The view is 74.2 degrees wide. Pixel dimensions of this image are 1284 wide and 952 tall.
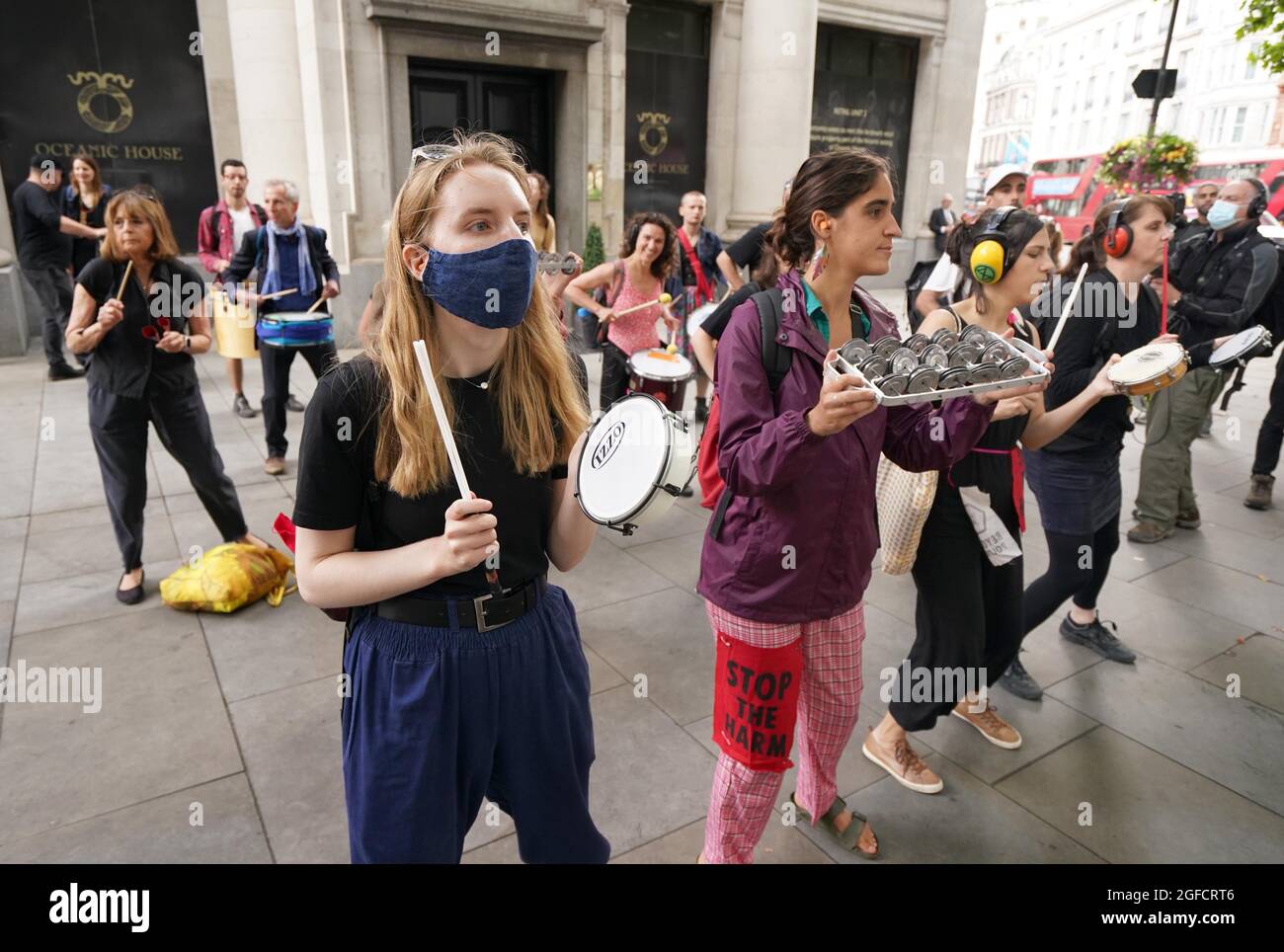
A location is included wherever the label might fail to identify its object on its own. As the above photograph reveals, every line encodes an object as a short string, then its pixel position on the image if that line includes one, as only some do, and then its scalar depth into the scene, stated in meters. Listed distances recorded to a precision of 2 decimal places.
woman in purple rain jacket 2.25
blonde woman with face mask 1.67
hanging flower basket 18.09
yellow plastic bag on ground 4.47
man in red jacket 8.25
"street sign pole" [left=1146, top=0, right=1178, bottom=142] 14.37
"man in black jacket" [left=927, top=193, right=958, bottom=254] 14.92
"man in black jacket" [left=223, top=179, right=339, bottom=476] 6.76
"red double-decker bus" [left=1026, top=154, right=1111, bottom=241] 30.81
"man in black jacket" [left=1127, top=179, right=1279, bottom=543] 5.91
